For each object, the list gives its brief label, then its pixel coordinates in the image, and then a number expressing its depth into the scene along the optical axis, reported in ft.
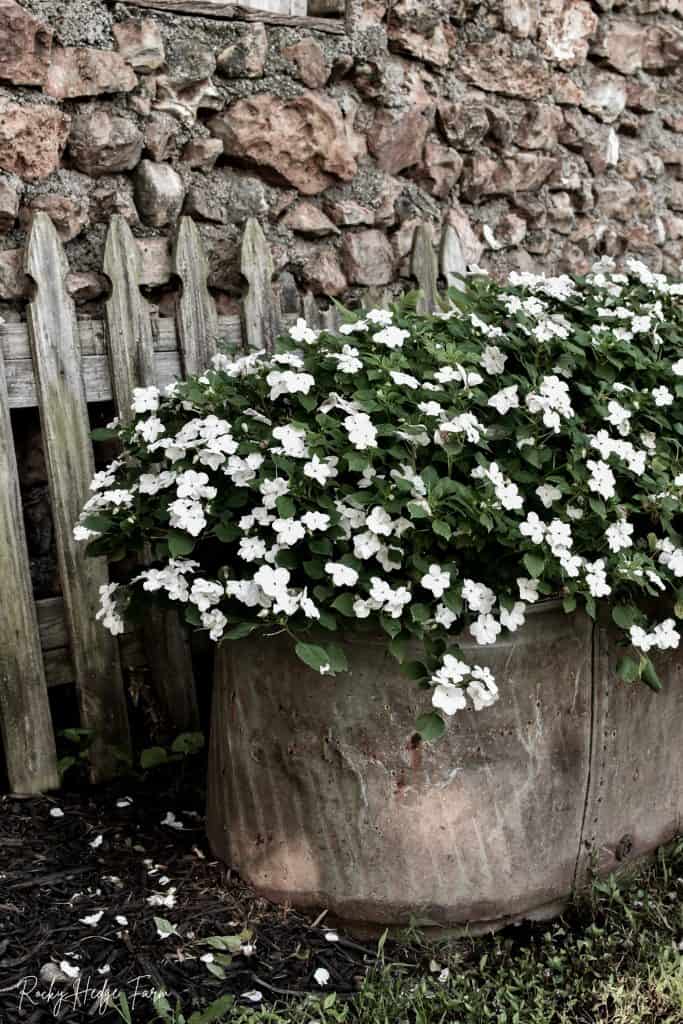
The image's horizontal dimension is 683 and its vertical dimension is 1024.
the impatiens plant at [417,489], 6.45
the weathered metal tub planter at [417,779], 6.88
